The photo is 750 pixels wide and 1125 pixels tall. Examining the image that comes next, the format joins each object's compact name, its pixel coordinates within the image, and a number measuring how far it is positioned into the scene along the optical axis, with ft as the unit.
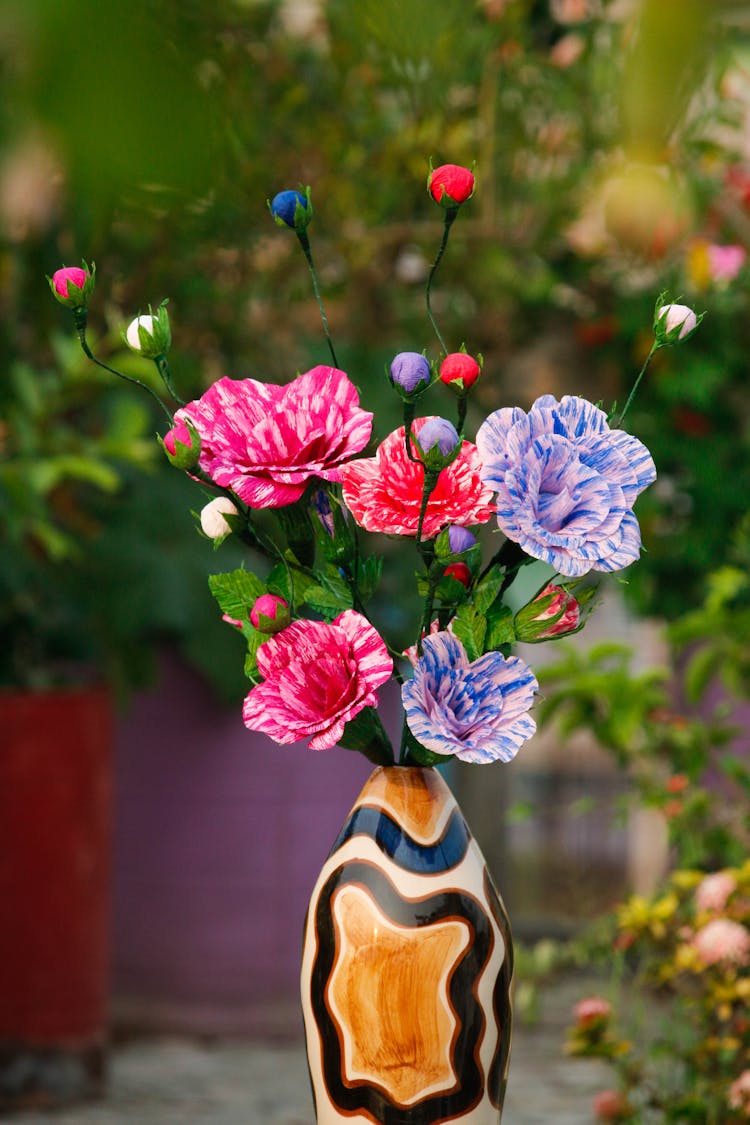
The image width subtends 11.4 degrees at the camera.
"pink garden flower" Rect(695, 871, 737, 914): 10.59
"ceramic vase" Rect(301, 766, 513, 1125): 7.76
